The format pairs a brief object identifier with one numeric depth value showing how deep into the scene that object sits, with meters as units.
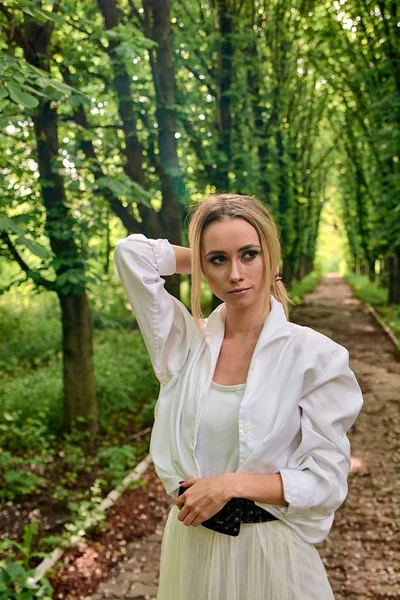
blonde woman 1.72
